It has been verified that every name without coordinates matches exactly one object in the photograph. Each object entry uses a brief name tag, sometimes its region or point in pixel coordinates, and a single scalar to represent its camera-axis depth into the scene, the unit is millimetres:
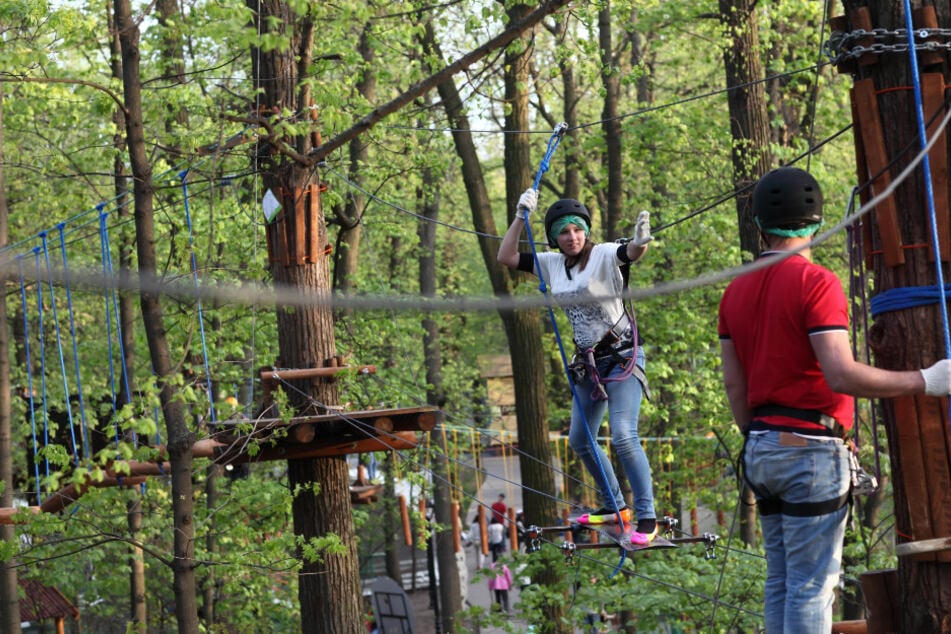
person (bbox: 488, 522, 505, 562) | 49255
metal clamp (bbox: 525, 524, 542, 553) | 13528
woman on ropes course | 12230
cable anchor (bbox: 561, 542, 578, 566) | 12367
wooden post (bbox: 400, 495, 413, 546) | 32721
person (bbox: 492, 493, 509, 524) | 45534
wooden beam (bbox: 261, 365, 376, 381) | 17244
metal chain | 7995
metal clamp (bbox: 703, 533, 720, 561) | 13173
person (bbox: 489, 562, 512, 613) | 43431
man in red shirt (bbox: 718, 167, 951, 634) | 6986
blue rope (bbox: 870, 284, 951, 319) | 7873
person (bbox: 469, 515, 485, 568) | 50714
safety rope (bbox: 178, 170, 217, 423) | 13705
